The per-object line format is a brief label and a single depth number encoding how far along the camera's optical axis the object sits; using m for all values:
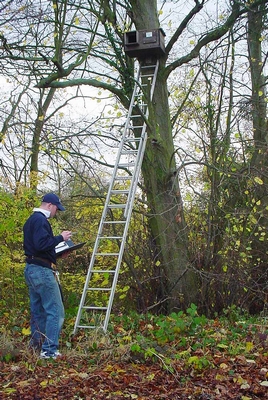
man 5.98
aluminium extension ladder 7.07
